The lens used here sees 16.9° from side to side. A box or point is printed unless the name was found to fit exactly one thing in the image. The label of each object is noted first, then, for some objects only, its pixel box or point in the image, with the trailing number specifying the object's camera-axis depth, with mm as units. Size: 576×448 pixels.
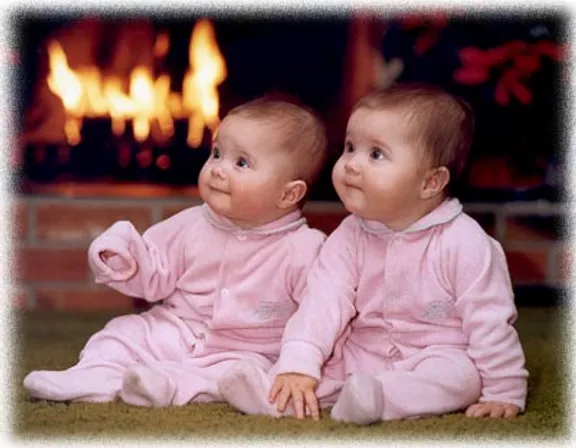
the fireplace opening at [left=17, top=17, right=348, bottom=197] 4059
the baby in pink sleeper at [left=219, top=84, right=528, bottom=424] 2448
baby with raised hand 2614
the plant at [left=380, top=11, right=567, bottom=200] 3886
